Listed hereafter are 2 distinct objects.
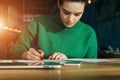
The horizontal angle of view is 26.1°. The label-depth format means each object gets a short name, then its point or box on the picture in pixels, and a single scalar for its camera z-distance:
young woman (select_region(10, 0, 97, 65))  2.21
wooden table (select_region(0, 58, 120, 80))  0.74
